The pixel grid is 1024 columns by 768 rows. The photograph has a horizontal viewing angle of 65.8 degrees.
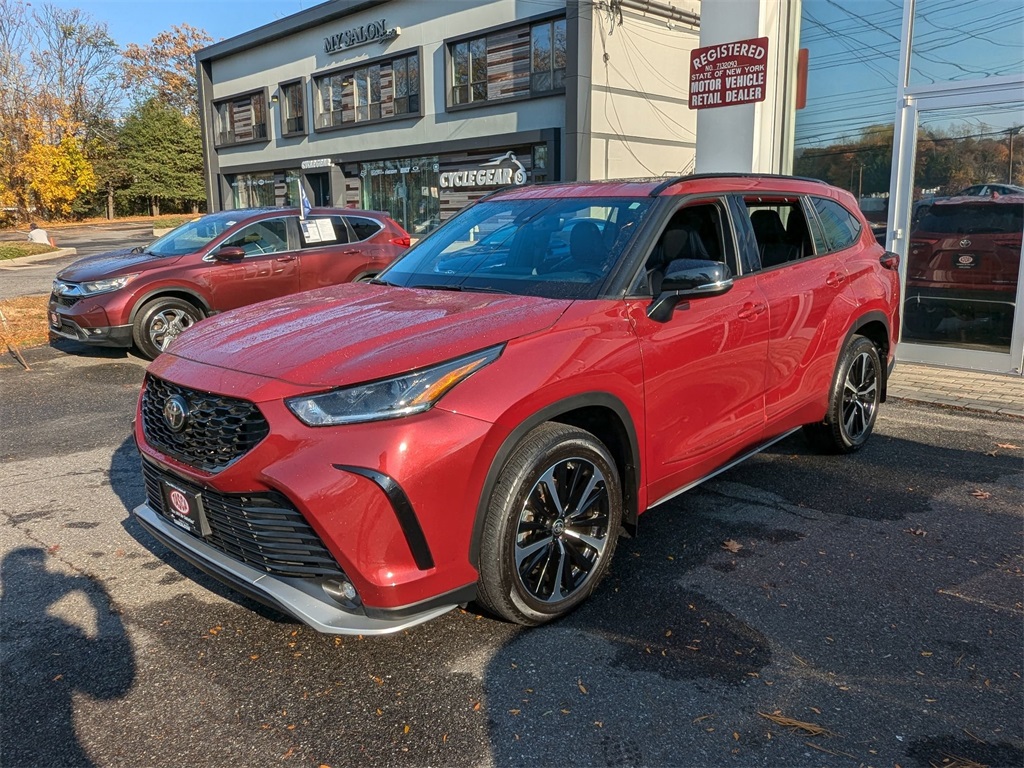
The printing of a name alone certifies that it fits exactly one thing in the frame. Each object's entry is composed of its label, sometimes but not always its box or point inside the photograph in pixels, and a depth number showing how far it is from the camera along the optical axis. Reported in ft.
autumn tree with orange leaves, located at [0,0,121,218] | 126.72
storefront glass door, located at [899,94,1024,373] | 26.21
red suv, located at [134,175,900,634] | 8.94
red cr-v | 28.84
